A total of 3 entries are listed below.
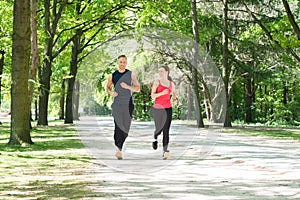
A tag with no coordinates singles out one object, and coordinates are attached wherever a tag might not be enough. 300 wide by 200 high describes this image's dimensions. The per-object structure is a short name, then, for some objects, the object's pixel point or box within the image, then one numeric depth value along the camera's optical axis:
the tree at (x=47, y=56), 26.14
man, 8.48
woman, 8.67
